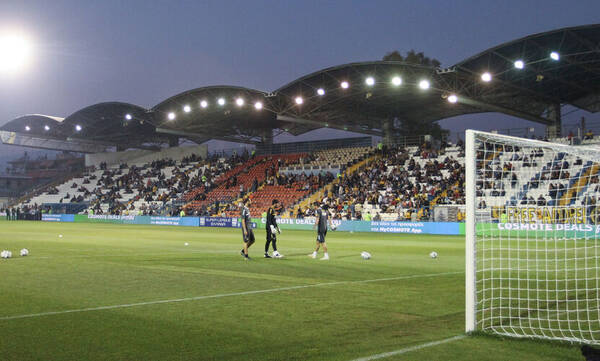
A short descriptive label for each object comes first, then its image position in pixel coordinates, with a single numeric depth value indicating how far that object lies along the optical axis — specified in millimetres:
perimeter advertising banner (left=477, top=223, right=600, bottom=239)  21212
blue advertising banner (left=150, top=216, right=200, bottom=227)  47500
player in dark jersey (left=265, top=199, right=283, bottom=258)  16969
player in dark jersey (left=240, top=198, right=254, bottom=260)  16256
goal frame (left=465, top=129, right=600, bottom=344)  7402
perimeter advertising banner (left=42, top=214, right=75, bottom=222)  57844
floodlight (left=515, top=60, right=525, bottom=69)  32178
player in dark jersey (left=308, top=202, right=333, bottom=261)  17297
